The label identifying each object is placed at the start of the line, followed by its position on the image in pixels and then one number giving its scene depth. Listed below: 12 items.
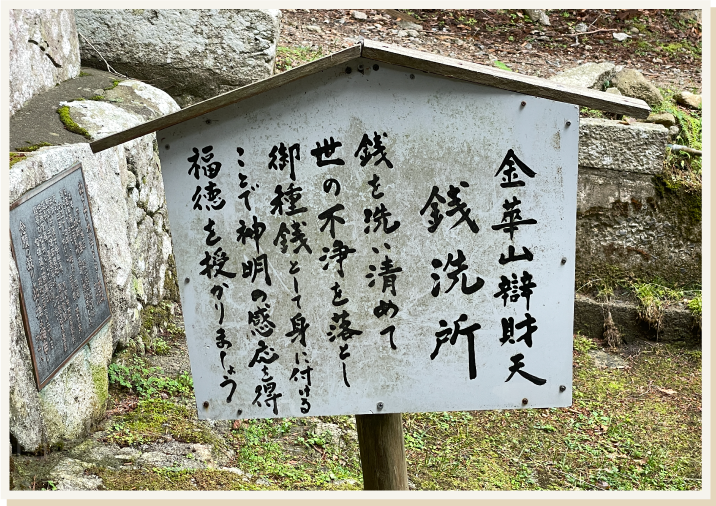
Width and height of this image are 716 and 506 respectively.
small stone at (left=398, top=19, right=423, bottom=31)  7.38
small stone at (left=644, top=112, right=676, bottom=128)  5.66
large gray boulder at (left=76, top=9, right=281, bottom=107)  5.30
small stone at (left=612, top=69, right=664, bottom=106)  6.14
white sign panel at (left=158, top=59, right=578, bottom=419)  2.05
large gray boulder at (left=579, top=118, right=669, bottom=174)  5.18
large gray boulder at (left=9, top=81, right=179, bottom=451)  3.10
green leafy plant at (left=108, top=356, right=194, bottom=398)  4.13
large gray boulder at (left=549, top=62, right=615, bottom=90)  6.10
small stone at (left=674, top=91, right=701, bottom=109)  6.29
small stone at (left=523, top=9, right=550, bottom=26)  7.74
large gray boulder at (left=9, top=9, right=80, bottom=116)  3.86
